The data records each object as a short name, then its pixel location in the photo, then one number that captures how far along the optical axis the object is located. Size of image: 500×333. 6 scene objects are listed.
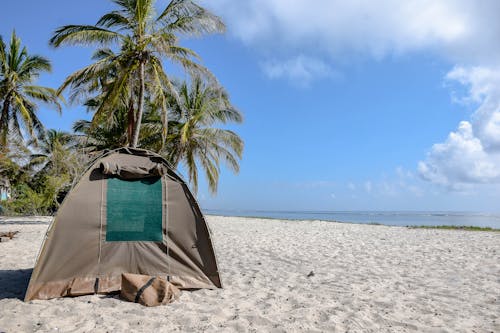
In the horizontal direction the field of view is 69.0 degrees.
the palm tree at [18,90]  17.72
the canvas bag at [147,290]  4.33
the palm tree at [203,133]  17.16
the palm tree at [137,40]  10.55
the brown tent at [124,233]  4.63
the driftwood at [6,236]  9.57
